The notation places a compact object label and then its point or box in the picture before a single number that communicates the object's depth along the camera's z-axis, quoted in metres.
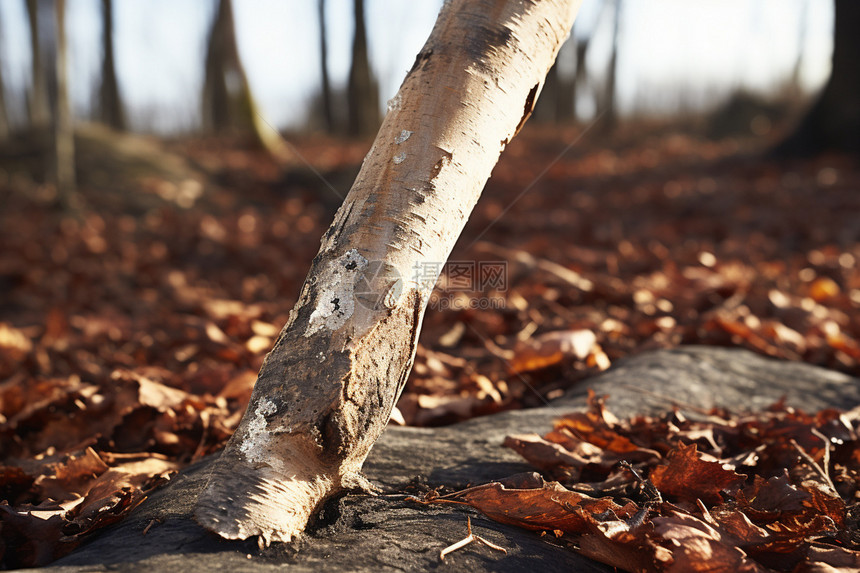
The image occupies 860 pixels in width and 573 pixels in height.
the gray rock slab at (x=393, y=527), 1.06
